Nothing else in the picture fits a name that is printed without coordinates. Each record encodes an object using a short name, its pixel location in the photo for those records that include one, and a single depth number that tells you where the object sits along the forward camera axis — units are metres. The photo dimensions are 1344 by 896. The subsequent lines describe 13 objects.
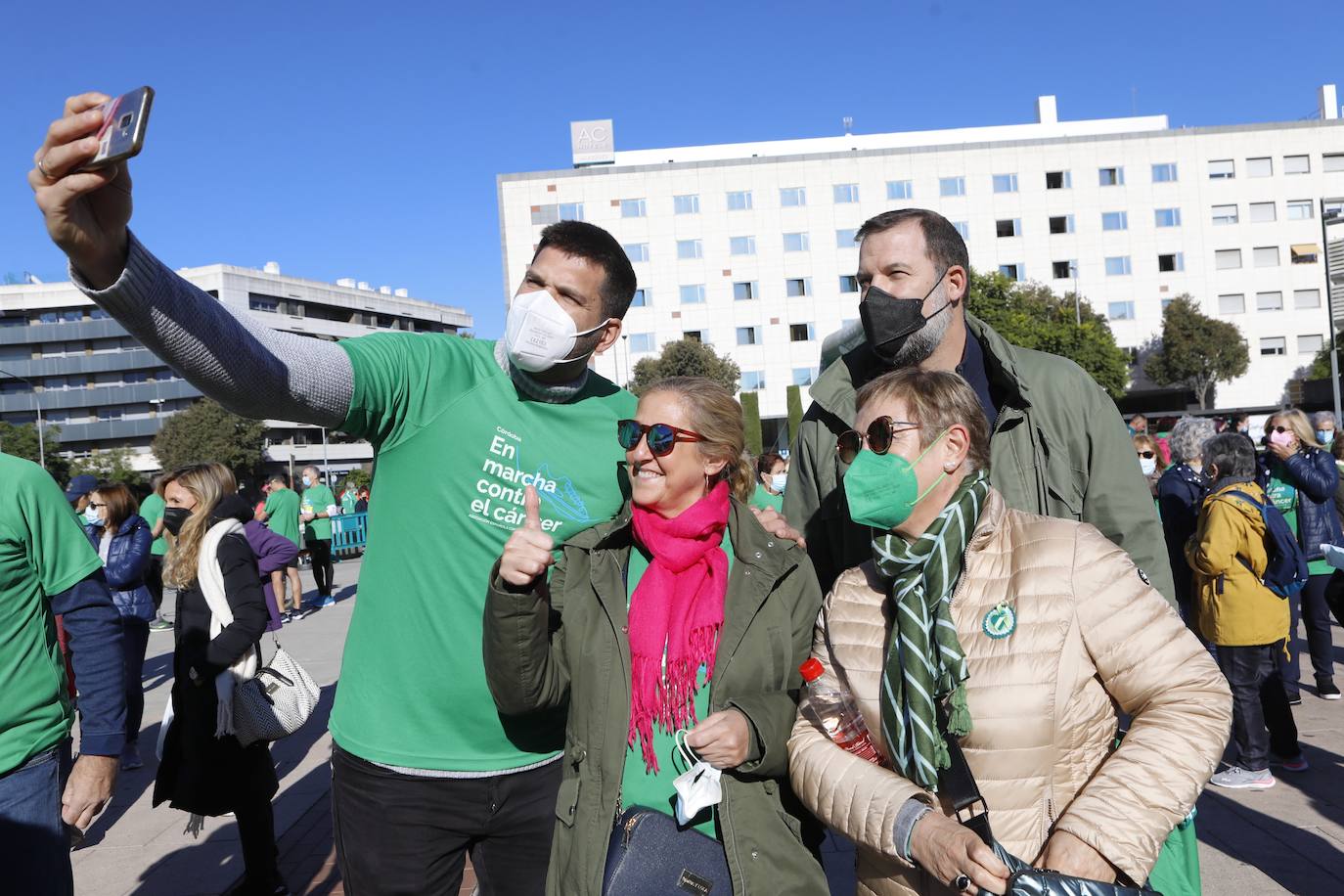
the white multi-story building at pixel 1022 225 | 56.06
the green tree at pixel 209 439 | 64.56
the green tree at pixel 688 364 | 50.75
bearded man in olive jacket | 3.01
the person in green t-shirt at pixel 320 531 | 16.50
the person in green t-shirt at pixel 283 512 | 13.78
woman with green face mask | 2.09
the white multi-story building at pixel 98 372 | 84.00
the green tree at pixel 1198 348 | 52.03
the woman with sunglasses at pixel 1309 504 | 7.64
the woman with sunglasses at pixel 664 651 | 2.46
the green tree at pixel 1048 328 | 46.69
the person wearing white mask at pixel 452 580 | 2.71
